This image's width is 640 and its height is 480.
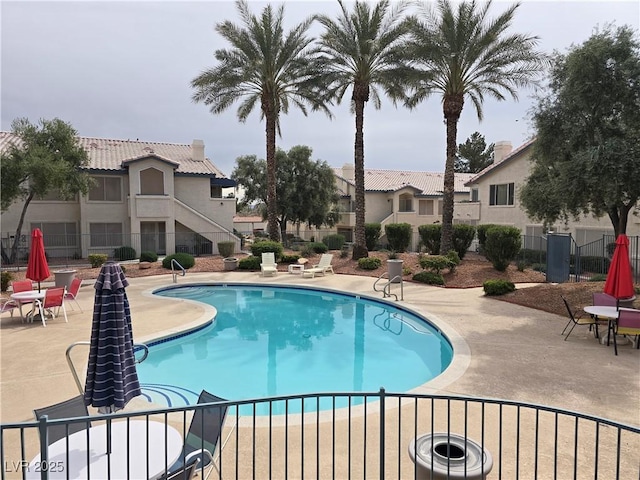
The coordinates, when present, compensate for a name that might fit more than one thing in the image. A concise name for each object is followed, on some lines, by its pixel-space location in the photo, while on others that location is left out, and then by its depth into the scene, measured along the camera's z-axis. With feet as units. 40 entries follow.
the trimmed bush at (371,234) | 104.58
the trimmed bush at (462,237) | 82.94
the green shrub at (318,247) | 91.56
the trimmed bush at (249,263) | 79.15
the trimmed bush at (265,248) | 81.15
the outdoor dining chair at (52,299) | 38.91
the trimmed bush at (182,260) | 77.78
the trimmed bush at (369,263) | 76.13
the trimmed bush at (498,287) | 53.57
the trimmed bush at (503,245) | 65.72
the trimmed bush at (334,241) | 112.37
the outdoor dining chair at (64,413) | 15.62
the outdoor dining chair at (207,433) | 14.64
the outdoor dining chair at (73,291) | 43.66
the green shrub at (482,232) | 85.46
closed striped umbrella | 17.42
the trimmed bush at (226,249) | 92.12
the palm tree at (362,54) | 73.82
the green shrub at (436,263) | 64.75
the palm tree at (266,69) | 80.48
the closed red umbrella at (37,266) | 41.81
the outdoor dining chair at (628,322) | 30.25
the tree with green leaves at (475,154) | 230.89
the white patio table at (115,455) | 12.53
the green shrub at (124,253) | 92.68
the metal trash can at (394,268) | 61.87
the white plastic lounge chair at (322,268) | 70.85
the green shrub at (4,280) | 55.36
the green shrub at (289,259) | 82.89
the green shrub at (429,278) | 63.52
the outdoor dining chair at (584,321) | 34.12
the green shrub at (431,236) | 86.17
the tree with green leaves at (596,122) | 39.50
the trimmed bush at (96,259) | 76.79
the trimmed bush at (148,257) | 84.23
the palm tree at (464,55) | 67.97
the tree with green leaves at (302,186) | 120.06
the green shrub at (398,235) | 94.48
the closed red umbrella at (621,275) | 31.48
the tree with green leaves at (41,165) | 71.92
